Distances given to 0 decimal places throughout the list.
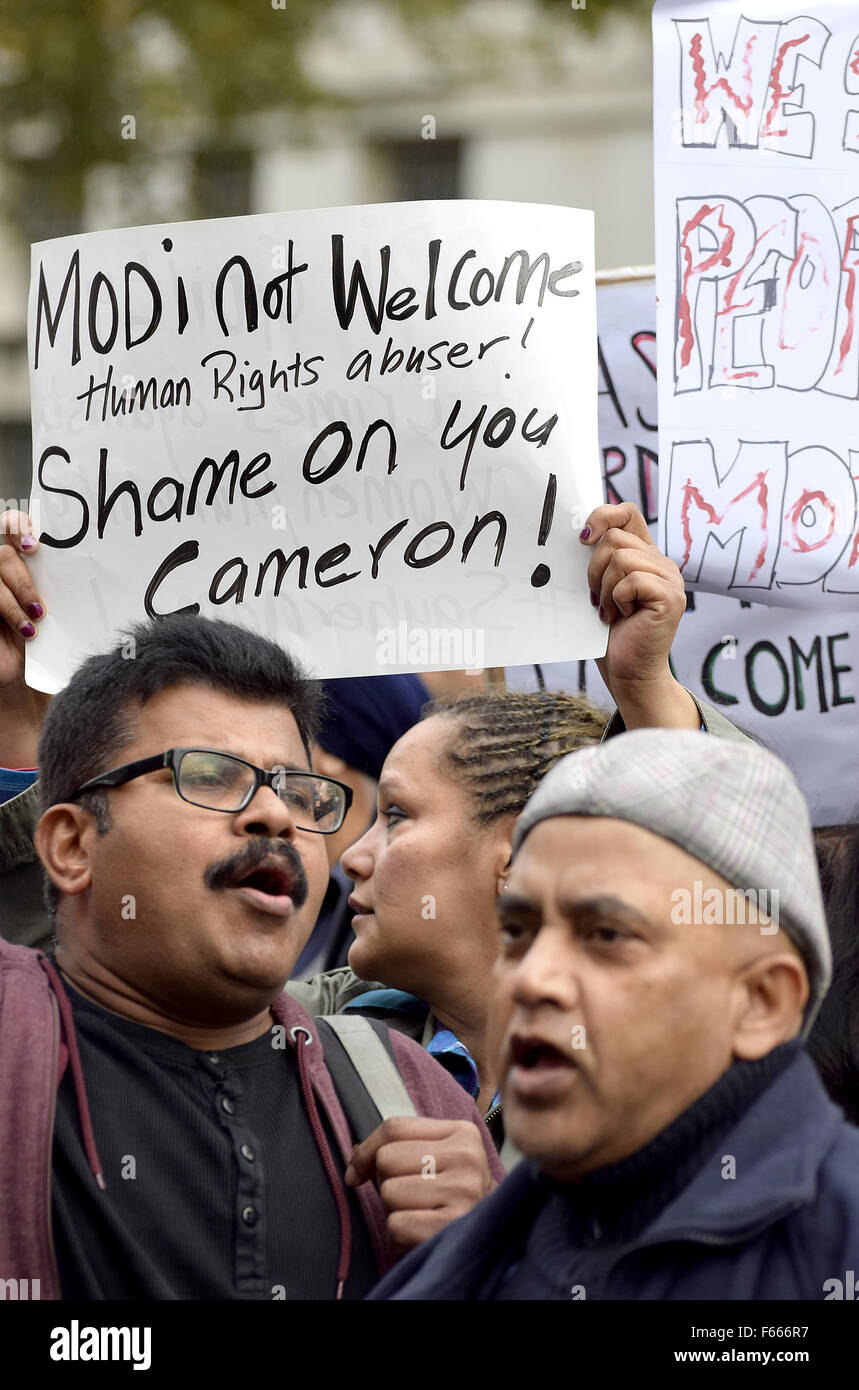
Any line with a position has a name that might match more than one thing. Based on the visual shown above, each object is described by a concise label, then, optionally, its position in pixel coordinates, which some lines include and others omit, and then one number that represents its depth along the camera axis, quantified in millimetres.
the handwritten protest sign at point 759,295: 2654
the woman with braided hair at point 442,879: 2287
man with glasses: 1735
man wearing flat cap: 1448
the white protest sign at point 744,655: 3105
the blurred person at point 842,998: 2223
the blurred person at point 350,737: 3092
